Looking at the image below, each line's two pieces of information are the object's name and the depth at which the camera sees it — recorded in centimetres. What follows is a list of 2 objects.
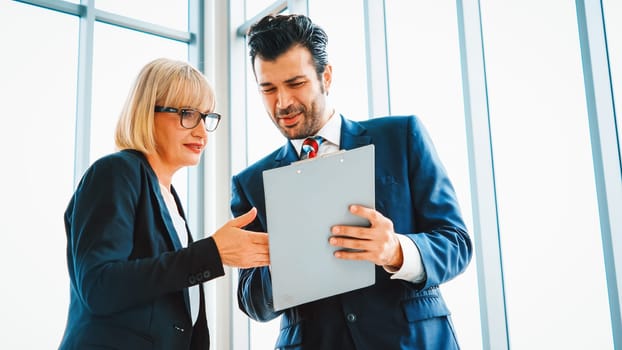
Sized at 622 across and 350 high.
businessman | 122
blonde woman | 122
